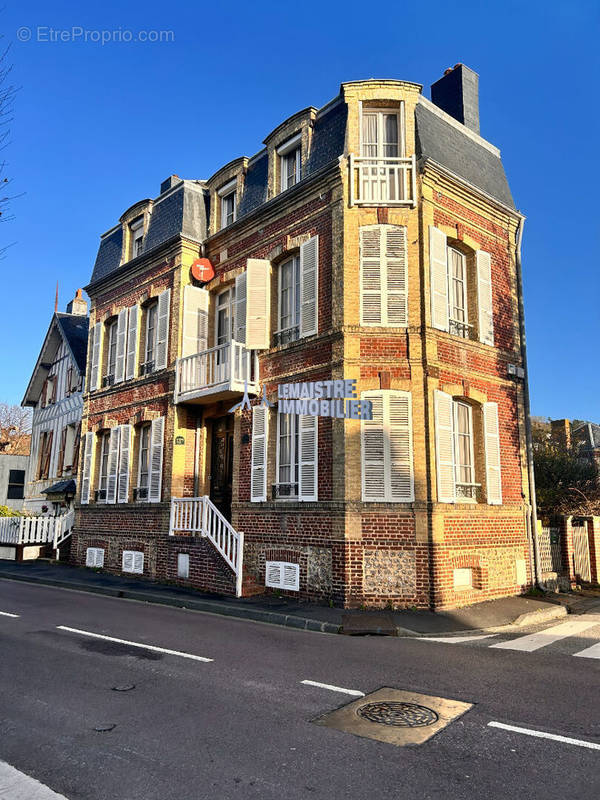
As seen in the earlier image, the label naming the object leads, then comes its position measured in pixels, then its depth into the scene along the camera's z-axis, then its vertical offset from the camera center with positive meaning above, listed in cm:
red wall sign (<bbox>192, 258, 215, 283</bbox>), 1595 +621
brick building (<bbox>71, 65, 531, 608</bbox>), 1157 +311
